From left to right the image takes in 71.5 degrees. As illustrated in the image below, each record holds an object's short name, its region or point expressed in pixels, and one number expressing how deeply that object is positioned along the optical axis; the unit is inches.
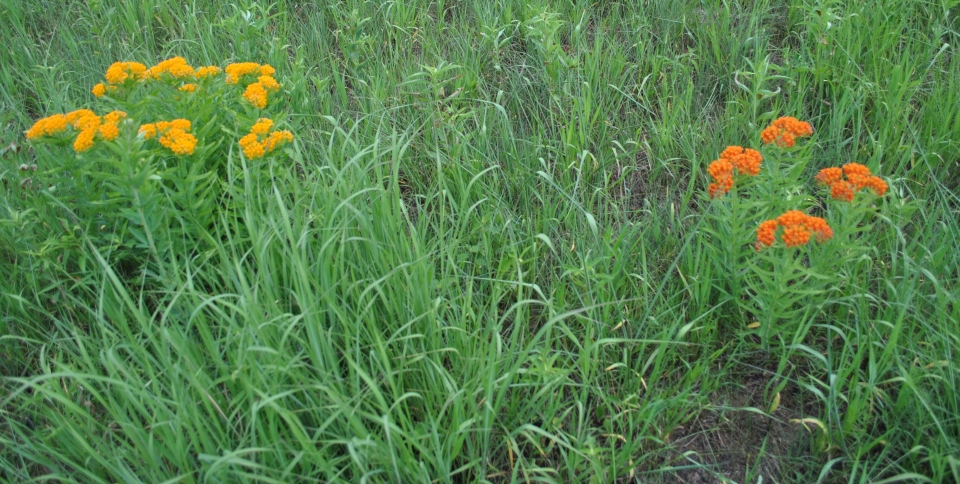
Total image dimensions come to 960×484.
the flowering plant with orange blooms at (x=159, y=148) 77.9
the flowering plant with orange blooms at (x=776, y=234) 72.1
